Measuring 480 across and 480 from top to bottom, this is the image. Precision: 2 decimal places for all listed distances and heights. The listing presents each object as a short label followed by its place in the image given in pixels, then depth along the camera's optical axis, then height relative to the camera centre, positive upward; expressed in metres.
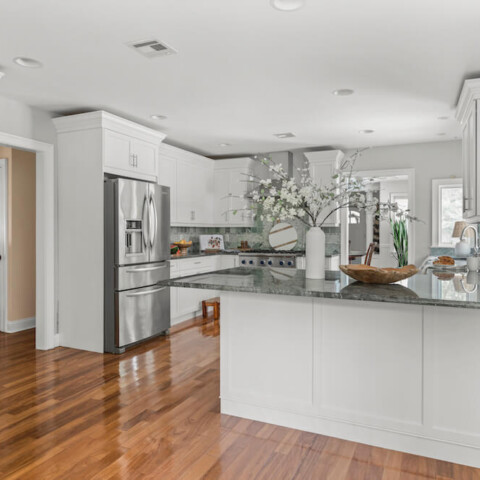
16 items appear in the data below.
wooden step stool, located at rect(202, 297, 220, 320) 5.82 -0.99
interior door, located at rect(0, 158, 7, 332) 5.28 -0.05
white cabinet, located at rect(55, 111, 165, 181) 4.31 +0.97
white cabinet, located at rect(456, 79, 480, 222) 3.50 +0.74
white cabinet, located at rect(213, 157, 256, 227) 6.77 +0.68
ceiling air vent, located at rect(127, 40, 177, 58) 2.92 +1.27
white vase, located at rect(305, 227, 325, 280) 2.82 -0.13
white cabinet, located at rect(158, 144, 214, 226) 5.74 +0.70
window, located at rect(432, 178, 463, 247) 6.05 +0.38
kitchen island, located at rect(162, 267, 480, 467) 2.27 -0.73
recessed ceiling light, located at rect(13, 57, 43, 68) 3.17 +1.26
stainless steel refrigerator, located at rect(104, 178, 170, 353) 4.31 -0.30
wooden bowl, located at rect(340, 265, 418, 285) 2.47 -0.24
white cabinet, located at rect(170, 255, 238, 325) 5.50 -0.74
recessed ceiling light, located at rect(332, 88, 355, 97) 3.88 +1.27
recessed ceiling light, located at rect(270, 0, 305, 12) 2.40 +1.27
